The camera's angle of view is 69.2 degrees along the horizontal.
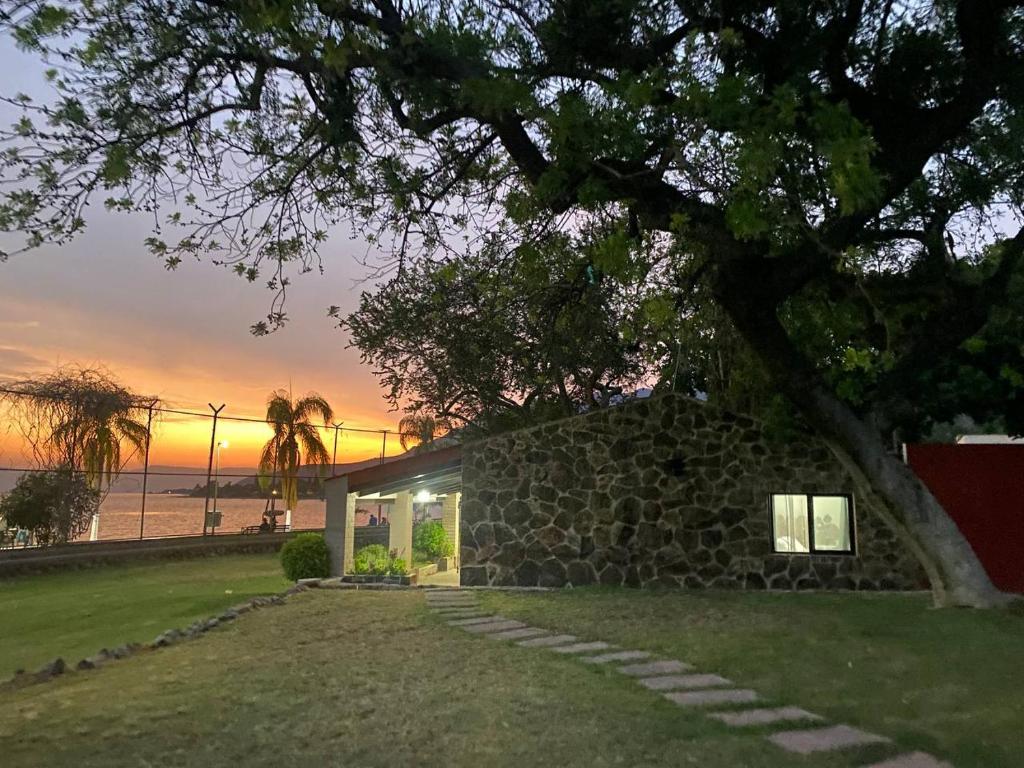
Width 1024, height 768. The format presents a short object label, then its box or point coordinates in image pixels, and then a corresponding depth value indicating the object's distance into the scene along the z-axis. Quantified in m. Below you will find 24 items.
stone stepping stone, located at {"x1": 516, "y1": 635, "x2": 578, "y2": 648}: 7.79
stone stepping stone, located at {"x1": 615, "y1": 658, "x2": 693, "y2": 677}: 6.39
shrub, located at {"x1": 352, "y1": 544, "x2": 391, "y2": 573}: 13.78
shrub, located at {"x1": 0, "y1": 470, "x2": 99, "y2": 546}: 17.45
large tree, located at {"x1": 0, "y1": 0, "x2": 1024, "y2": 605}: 6.64
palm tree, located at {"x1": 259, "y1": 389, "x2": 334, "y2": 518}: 26.77
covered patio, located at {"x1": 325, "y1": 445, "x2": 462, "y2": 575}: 13.49
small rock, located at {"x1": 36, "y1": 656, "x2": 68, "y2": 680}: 6.94
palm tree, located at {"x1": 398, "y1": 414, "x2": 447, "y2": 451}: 26.84
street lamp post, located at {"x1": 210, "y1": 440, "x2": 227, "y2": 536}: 20.83
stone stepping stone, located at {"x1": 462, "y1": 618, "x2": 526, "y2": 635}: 8.80
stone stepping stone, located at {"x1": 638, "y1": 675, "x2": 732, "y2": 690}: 5.88
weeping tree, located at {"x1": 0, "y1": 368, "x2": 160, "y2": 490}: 17.06
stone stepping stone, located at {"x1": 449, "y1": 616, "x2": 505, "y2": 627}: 9.26
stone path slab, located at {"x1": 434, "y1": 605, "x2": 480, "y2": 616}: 10.05
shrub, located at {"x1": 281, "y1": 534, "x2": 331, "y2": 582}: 13.52
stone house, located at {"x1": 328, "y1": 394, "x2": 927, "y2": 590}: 12.74
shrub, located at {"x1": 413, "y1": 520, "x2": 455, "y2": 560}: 17.42
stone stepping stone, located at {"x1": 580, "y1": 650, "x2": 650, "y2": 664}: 6.92
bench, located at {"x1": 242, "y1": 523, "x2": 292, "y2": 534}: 26.09
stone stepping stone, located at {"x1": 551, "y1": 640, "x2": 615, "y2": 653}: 7.43
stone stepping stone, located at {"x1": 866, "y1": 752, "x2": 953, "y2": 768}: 4.14
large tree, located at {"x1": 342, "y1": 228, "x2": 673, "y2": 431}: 11.05
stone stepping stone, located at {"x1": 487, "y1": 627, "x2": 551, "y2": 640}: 8.30
